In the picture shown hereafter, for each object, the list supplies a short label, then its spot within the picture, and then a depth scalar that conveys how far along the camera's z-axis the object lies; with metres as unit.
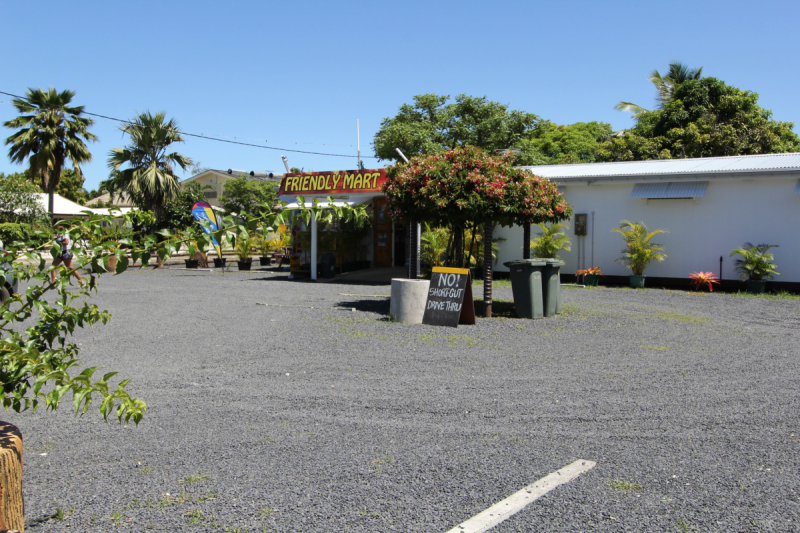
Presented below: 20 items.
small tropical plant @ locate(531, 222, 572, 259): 17.80
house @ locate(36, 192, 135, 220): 34.65
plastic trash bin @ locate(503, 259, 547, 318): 10.95
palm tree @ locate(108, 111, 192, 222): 26.38
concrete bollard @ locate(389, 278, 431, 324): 10.22
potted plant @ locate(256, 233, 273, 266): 27.19
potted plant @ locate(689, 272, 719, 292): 16.08
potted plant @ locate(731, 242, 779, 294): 15.37
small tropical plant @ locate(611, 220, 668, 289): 16.75
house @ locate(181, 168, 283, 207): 45.28
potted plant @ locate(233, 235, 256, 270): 23.55
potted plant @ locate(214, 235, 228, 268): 24.28
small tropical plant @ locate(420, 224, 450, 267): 19.02
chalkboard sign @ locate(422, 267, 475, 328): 10.04
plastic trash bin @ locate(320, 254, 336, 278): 19.89
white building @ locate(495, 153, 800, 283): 15.71
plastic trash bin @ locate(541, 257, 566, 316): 11.22
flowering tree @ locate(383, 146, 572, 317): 10.63
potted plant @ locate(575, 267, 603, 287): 17.58
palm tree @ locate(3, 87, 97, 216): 27.33
